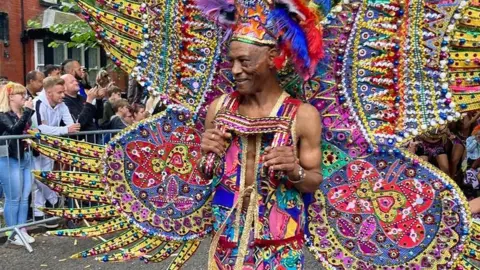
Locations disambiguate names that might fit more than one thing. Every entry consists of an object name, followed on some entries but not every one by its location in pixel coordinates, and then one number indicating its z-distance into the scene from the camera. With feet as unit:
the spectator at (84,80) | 21.24
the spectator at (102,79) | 21.84
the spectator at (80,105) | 17.79
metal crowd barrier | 15.81
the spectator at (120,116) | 20.39
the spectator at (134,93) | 29.70
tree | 31.17
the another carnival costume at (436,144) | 19.48
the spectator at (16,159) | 16.03
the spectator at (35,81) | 19.71
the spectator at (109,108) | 22.04
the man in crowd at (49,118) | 16.31
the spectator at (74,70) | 20.40
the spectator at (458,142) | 19.63
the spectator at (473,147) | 17.83
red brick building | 49.21
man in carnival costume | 6.39
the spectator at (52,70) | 19.07
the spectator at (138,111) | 21.36
